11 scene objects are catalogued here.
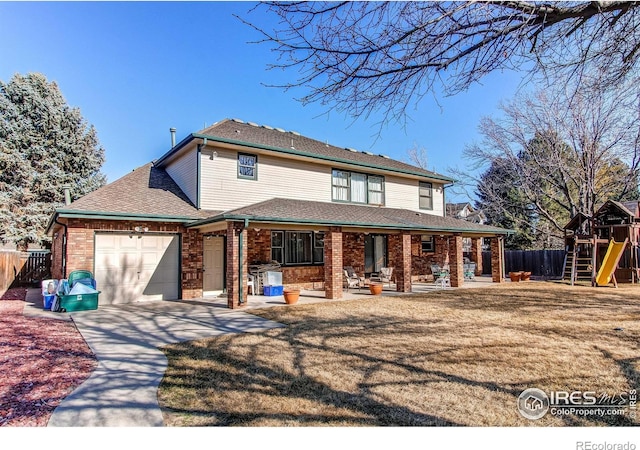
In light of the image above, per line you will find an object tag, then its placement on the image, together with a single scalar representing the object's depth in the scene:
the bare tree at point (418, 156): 34.78
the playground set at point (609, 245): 15.53
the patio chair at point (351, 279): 14.79
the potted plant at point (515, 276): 17.83
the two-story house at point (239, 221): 10.69
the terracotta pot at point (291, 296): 10.88
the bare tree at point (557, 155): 19.25
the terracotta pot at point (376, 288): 12.89
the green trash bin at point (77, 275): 9.91
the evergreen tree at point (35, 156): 23.07
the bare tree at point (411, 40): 3.62
